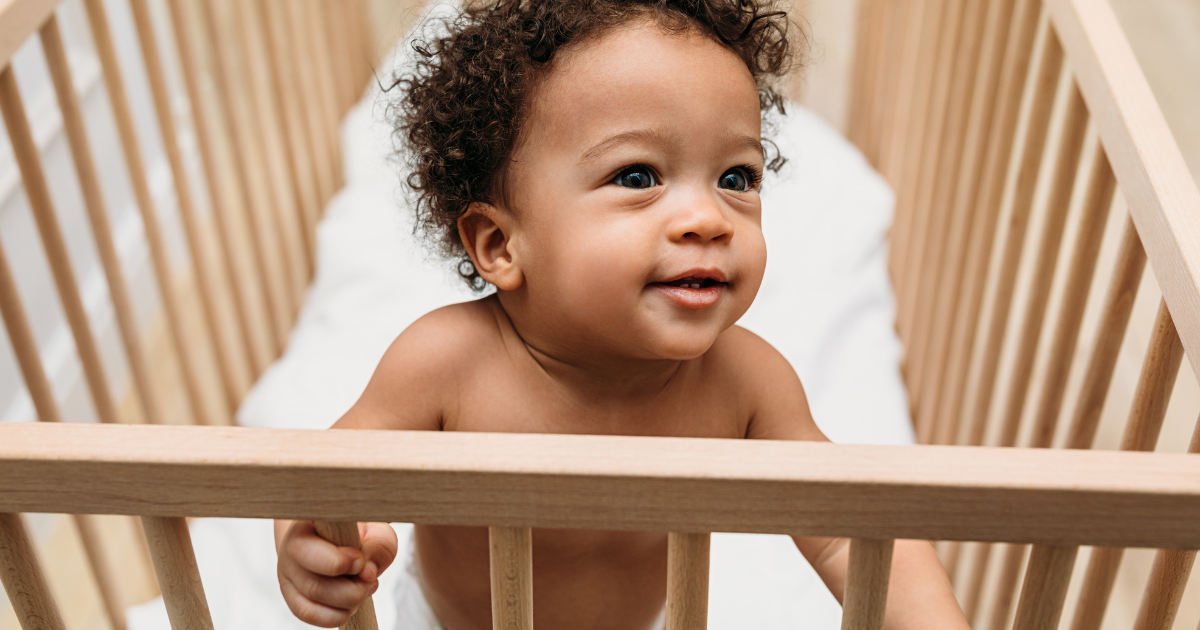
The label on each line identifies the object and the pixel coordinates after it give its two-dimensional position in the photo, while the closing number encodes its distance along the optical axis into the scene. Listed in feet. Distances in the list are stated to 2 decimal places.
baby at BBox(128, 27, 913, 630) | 3.25
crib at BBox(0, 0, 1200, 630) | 1.37
